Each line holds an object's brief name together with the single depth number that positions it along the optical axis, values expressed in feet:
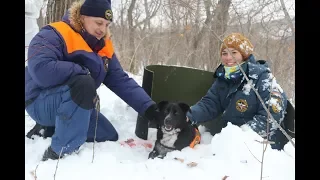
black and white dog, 10.82
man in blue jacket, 8.64
